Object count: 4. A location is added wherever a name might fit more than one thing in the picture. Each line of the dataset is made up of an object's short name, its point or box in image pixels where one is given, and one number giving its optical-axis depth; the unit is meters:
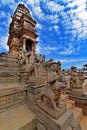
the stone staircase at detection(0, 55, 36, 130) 1.47
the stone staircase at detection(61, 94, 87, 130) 2.40
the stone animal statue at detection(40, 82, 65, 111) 1.65
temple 1.55
